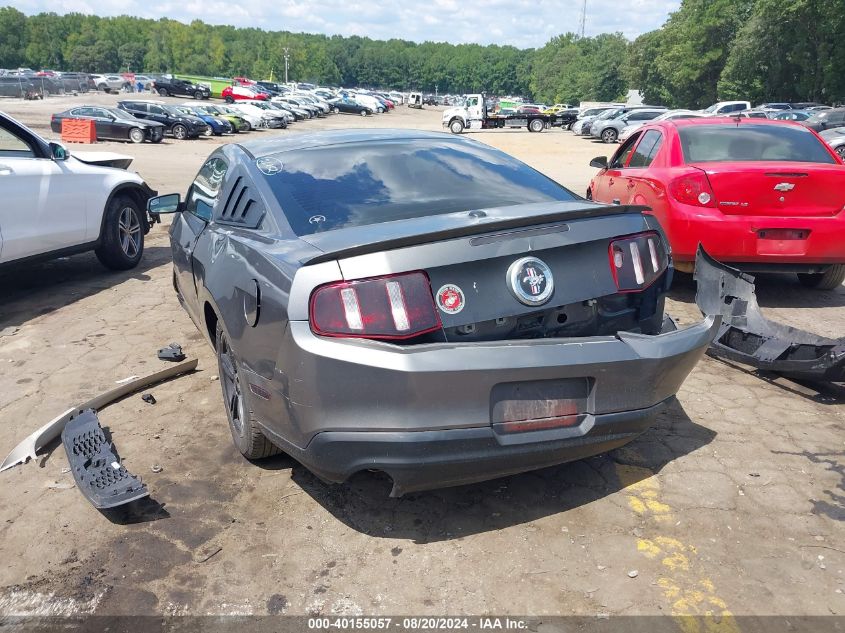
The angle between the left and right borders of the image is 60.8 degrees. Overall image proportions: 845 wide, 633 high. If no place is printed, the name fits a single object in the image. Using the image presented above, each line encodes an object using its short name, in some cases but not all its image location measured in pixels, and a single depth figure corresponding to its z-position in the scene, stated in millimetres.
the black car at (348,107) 66938
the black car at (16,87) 57938
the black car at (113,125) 28344
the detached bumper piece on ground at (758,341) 4227
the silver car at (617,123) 36250
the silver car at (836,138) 22609
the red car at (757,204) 5777
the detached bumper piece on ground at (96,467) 3158
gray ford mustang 2607
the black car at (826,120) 28828
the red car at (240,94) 63656
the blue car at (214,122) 33616
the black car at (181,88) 67750
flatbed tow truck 41688
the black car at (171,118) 31406
